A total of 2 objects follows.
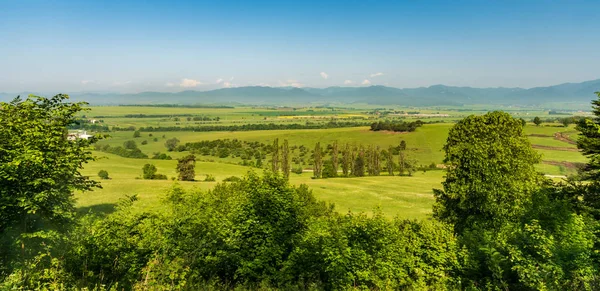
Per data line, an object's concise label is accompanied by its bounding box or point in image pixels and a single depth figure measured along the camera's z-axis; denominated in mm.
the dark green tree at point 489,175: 25047
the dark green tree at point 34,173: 16125
